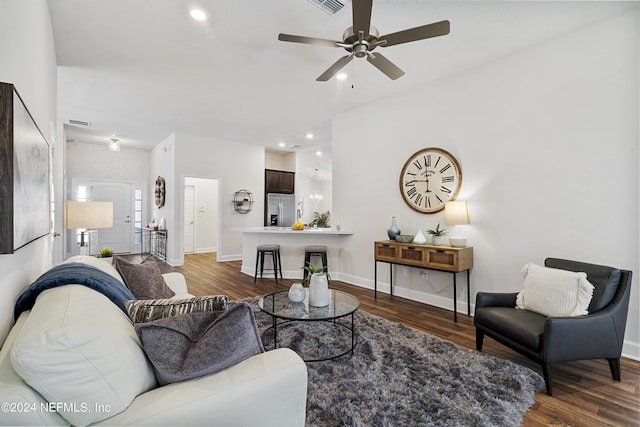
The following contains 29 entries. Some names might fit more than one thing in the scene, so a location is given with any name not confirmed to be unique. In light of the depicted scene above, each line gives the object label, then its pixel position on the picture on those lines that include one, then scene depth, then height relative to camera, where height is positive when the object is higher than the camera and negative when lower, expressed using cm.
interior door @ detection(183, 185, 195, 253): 860 -19
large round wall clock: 359 +44
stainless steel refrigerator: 793 +10
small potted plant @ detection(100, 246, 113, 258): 357 -49
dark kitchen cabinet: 804 +92
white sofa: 80 -54
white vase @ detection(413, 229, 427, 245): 363 -33
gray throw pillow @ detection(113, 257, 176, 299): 218 -52
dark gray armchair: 193 -83
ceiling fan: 207 +140
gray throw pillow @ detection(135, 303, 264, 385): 107 -51
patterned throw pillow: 126 -42
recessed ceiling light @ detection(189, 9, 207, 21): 246 +173
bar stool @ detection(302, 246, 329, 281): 480 -65
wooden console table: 319 -53
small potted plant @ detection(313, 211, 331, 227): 642 -22
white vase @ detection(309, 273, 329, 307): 243 -65
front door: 766 +2
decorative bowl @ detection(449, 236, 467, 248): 335 -34
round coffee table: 222 -79
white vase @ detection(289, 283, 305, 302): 254 -72
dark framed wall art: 107 +18
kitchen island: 502 -54
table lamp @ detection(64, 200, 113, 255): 316 +0
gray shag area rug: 168 -117
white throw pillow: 213 -62
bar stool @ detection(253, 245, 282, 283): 492 -72
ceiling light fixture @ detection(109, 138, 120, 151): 670 +161
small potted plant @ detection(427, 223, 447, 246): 360 -29
